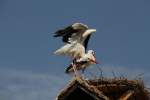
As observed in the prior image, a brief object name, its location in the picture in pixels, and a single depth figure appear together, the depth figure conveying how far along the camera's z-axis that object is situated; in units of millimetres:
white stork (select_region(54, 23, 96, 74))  16828
